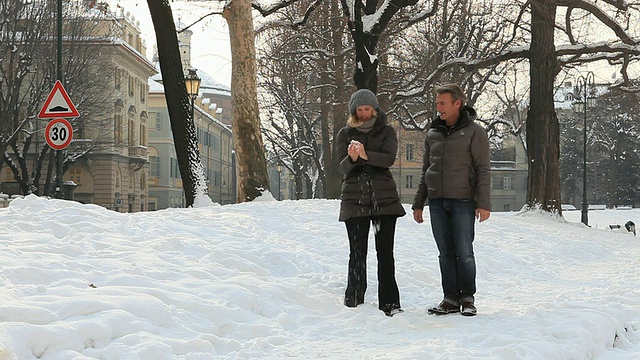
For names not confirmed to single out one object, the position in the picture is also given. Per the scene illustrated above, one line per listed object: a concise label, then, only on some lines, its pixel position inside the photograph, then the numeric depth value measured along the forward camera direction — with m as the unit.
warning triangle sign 16.08
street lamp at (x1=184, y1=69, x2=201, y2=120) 24.33
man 6.92
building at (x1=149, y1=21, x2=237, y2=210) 72.31
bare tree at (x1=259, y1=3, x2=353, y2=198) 25.50
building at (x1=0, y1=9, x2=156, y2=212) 46.24
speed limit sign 16.98
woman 6.95
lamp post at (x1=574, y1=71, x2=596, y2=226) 33.88
